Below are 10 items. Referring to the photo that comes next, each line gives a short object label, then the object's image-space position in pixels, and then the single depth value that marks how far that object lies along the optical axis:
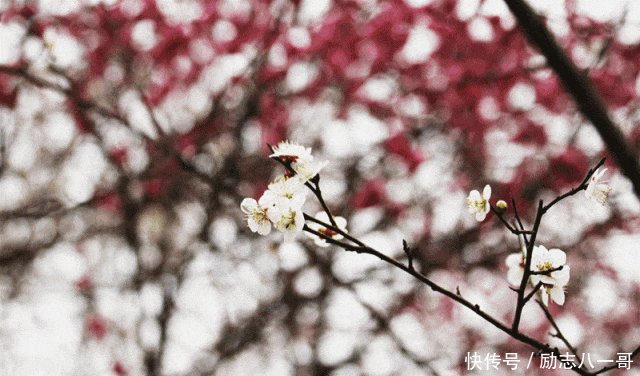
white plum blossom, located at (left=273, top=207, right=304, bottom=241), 1.08
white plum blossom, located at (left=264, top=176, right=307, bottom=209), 1.09
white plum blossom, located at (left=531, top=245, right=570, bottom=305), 1.11
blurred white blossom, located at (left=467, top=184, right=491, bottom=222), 1.15
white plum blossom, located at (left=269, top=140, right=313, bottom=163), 1.09
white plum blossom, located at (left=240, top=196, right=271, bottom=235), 1.12
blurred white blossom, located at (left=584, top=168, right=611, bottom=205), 1.10
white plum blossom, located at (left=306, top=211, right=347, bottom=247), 1.11
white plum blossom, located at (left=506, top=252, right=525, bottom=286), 1.19
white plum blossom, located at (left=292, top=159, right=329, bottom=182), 1.09
